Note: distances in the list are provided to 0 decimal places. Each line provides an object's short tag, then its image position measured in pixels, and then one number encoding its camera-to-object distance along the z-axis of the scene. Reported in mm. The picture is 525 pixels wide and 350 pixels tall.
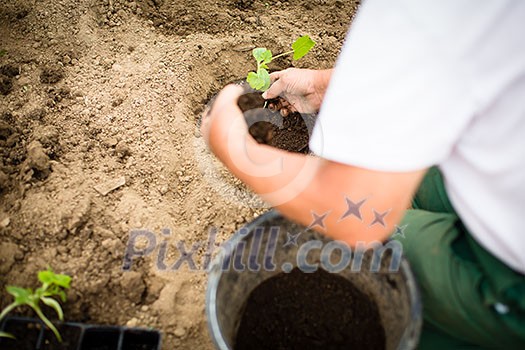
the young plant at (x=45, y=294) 1331
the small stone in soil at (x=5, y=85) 1941
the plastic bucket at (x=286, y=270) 1146
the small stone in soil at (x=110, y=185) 1767
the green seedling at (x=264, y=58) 1792
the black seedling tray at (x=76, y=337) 1379
